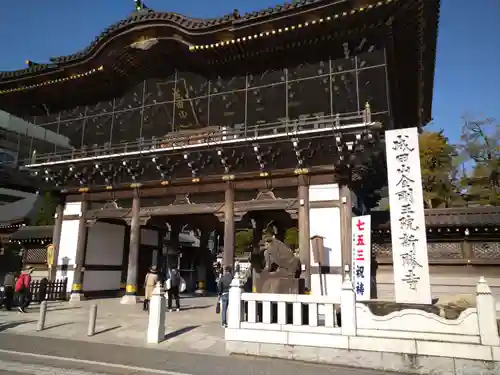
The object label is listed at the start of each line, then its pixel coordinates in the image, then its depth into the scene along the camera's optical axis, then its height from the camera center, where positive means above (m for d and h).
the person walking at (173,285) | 13.09 -1.07
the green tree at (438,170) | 25.72 +6.83
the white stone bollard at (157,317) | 8.22 -1.45
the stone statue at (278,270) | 8.62 -0.33
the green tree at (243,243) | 38.38 +1.54
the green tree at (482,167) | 24.36 +6.74
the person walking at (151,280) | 12.54 -0.85
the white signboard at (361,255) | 11.34 +0.11
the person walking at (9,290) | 13.20 -1.34
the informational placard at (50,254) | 17.25 +0.03
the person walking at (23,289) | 12.81 -1.25
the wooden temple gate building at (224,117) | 12.62 +6.63
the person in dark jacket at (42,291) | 15.66 -1.59
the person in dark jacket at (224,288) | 10.23 -0.96
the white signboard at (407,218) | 8.38 +1.01
